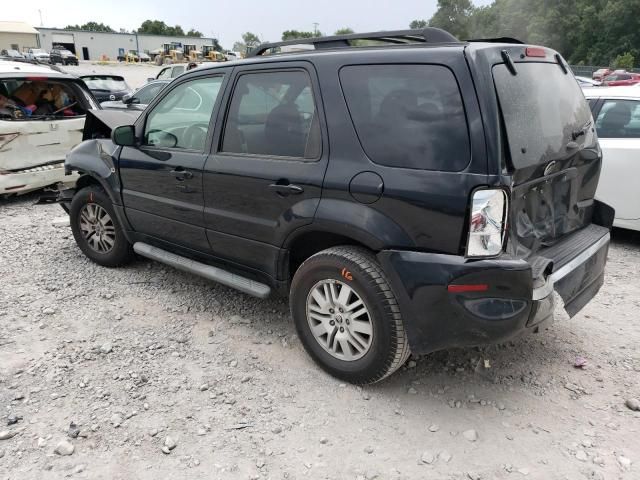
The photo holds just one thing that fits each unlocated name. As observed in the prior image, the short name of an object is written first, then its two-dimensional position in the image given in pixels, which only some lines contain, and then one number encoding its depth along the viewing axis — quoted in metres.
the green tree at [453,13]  64.68
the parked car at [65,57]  49.61
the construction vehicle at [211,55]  50.03
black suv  2.50
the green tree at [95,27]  120.18
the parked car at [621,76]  26.60
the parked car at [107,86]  13.09
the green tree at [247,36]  110.01
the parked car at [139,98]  10.47
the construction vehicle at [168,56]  60.53
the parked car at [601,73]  31.81
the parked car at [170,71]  14.89
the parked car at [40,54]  48.97
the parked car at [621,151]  5.13
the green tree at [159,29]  116.07
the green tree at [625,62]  46.31
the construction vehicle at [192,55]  58.68
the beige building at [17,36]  77.94
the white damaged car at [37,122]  6.61
